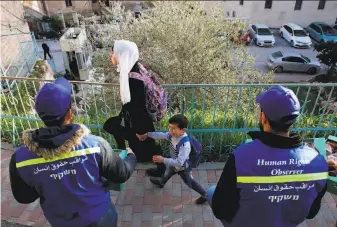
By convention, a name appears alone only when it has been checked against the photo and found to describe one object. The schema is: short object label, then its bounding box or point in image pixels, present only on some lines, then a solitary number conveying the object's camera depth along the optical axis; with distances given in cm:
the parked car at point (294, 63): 1684
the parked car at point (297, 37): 1850
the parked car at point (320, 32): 1301
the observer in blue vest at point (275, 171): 193
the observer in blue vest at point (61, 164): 199
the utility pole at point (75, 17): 1184
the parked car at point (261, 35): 1956
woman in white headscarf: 304
